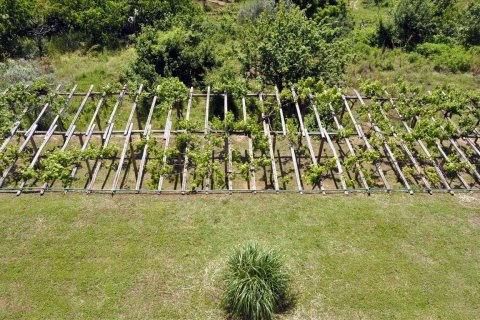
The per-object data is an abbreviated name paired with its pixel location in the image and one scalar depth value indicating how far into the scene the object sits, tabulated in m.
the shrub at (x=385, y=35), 23.08
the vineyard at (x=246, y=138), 11.73
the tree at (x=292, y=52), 16.38
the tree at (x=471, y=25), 21.73
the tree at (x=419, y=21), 22.53
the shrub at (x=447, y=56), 20.45
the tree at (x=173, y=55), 17.38
